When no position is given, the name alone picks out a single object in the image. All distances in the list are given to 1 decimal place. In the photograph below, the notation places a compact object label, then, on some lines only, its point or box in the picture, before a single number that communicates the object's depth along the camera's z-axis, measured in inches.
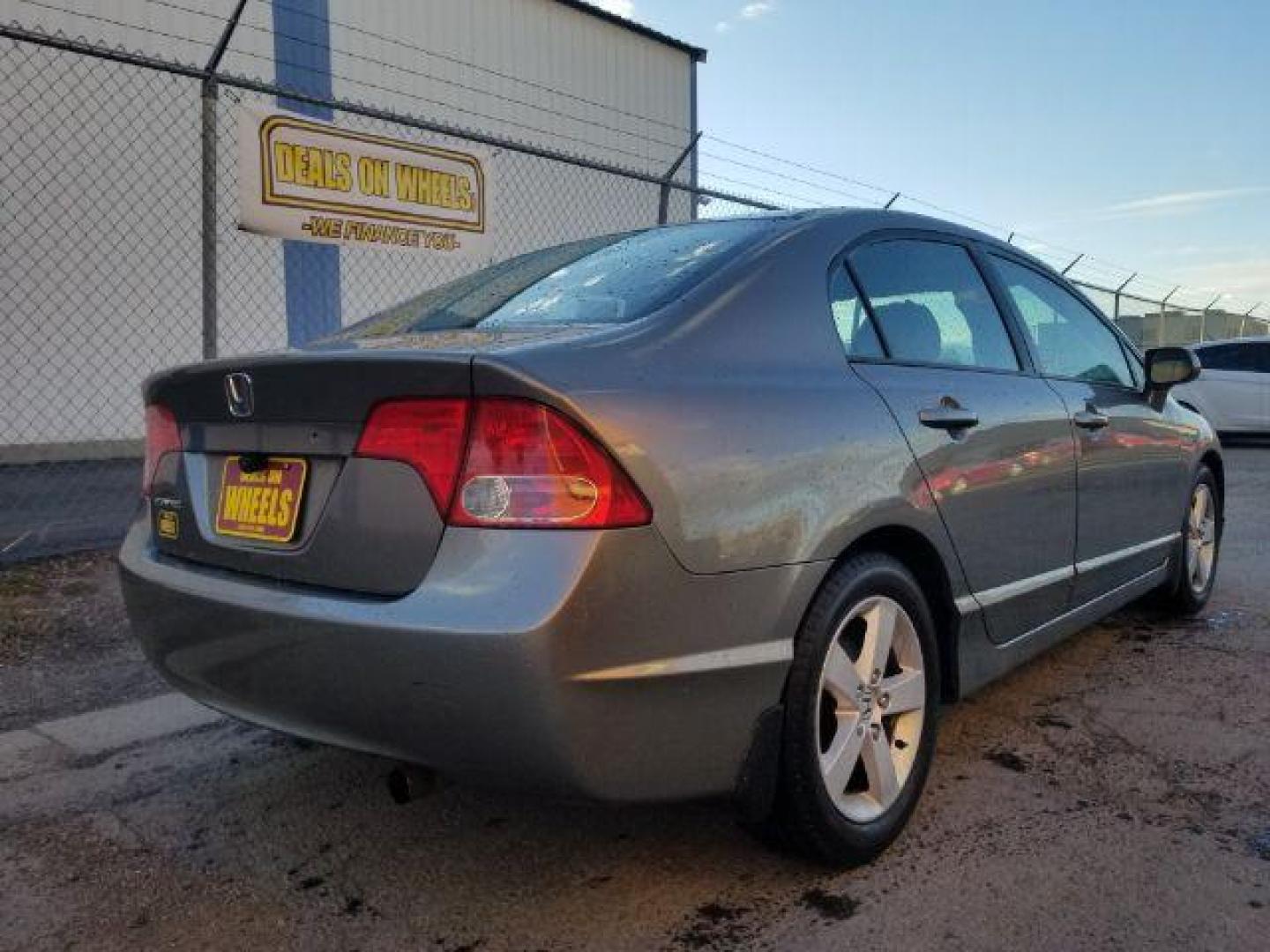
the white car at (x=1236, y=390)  548.7
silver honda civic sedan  77.2
